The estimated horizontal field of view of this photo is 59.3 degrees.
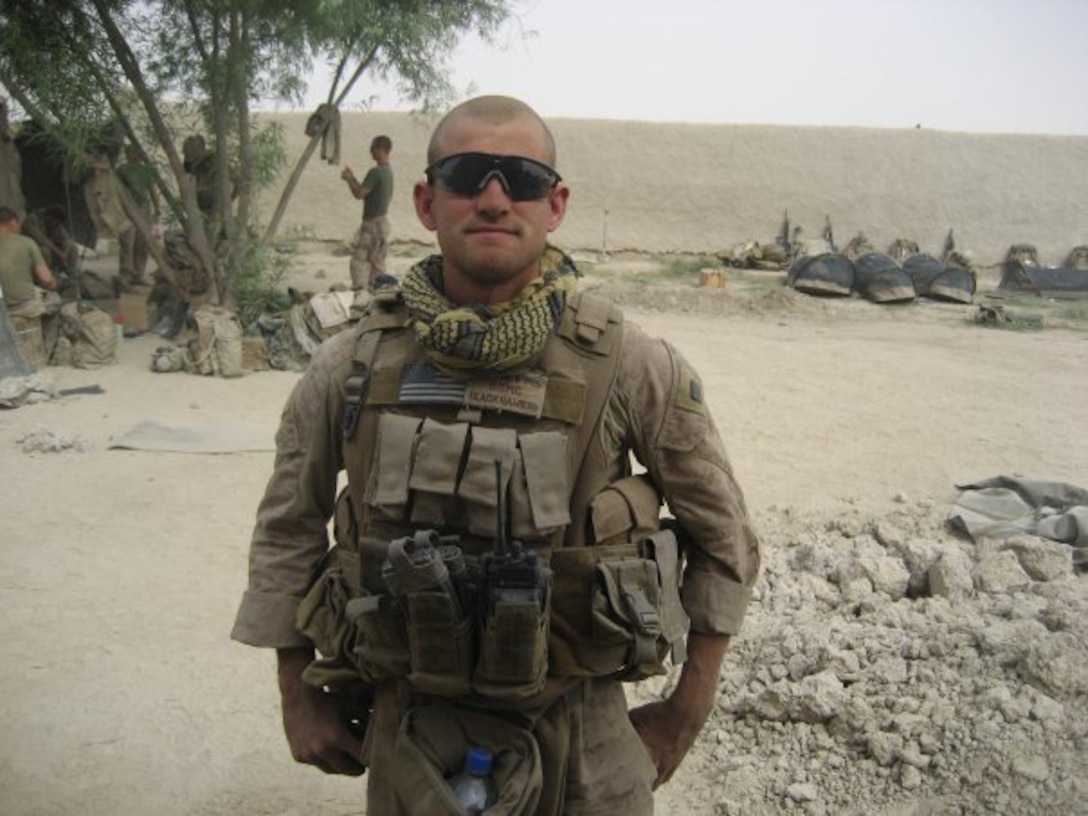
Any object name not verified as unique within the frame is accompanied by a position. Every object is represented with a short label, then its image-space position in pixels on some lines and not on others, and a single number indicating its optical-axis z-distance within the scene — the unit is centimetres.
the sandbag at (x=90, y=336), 838
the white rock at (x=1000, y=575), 361
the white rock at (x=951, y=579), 360
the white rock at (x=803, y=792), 281
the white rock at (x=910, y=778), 275
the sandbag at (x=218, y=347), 819
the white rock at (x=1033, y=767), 262
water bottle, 149
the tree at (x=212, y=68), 818
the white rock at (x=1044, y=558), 373
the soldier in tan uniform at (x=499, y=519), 147
